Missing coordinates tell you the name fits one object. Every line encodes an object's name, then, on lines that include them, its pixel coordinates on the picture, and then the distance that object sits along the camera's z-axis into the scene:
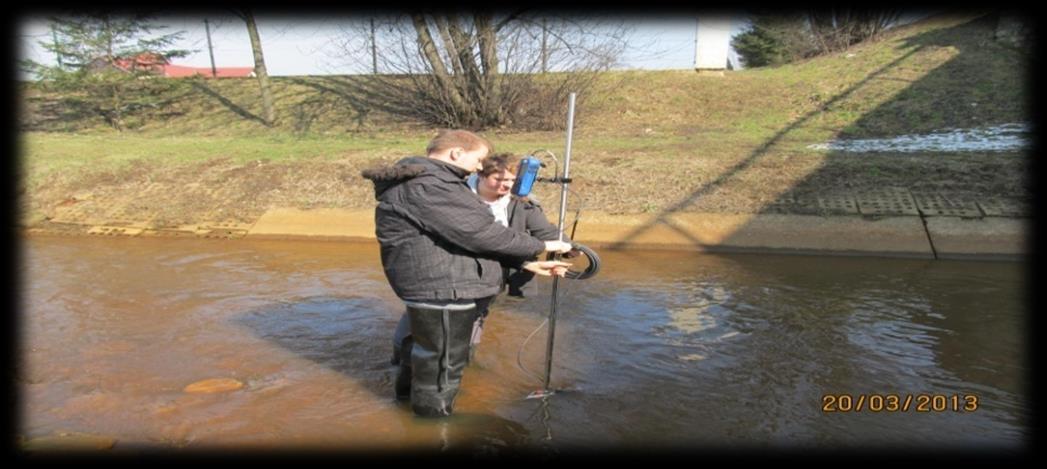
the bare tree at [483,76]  17.11
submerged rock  4.90
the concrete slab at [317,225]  10.12
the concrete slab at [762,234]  8.94
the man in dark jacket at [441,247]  3.85
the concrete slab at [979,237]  8.57
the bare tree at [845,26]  25.55
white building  21.53
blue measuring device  4.17
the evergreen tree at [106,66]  19.62
